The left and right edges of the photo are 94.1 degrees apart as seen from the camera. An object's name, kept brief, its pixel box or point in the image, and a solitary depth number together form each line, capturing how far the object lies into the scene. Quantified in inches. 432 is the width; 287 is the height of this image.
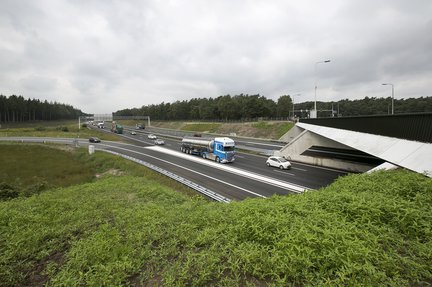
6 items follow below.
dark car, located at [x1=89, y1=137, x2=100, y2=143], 2287.2
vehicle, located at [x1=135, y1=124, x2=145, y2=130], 4096.0
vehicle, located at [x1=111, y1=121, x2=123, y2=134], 3449.8
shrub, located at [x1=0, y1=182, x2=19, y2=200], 637.3
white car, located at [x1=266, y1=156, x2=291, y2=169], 1146.0
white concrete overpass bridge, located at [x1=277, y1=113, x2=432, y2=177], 427.4
